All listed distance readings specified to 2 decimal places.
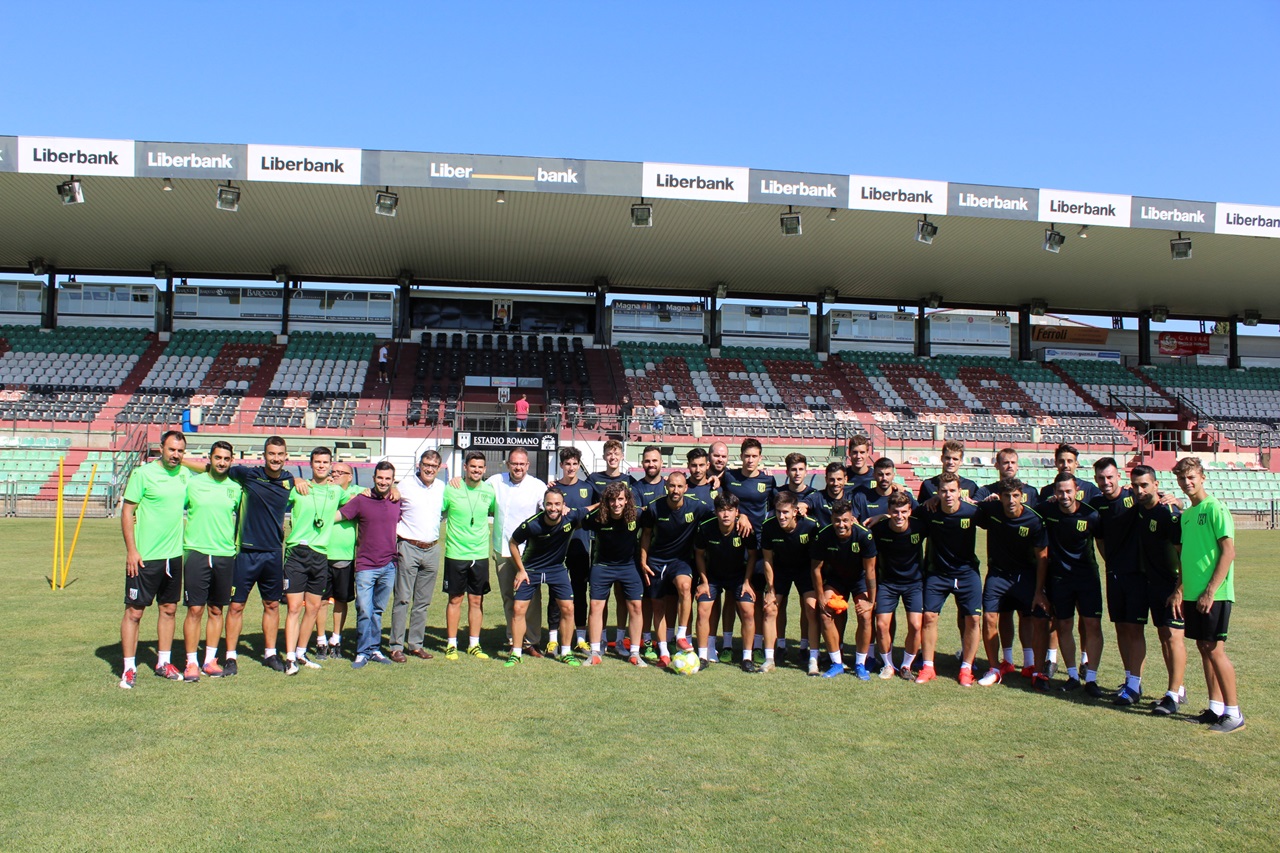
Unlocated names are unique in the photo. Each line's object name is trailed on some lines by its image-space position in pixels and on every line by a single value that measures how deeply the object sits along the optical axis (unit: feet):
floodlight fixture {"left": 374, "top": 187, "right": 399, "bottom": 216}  73.31
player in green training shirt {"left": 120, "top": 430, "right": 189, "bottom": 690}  20.99
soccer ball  23.32
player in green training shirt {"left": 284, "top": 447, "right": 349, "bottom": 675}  23.48
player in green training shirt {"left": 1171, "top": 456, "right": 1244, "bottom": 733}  18.97
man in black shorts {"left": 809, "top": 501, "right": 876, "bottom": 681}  23.22
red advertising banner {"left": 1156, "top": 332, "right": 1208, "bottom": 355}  127.24
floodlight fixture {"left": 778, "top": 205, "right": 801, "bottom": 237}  77.30
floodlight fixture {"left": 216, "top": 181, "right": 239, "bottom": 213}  72.59
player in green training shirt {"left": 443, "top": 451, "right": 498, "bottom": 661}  24.86
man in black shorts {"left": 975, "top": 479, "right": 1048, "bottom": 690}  22.59
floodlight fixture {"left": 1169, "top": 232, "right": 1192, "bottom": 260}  82.53
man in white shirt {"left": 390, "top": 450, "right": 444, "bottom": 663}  24.85
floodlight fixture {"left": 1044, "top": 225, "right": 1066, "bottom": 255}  80.48
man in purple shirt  24.03
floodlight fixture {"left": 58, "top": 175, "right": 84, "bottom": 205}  70.49
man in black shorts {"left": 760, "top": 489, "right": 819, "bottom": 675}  23.72
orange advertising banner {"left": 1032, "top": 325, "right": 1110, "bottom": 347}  125.70
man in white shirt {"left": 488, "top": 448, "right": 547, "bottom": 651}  25.66
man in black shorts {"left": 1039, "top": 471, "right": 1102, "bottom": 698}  22.17
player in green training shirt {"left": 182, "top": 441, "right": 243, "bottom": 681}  21.70
